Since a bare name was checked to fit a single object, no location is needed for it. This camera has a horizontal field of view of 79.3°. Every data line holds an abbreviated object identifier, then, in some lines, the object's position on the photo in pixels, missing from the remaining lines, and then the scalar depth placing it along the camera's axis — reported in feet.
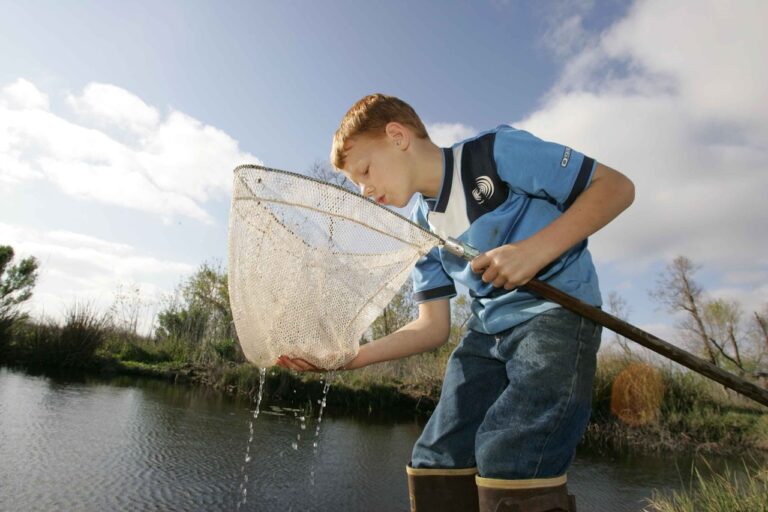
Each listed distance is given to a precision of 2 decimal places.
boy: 3.27
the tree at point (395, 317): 46.98
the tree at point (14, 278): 30.12
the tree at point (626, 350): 28.88
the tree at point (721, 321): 70.49
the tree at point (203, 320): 33.73
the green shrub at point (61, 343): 27.48
